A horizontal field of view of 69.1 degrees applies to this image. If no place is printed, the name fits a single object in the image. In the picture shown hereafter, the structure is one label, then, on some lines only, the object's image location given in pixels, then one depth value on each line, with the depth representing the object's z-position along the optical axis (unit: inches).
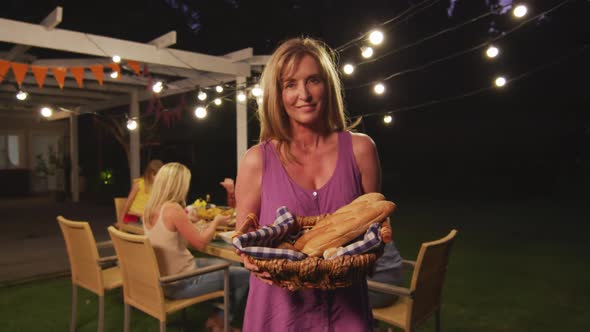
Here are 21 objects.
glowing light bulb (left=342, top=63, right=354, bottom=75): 203.0
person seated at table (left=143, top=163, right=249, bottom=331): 110.8
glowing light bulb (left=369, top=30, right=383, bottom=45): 176.4
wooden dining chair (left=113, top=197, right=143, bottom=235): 157.4
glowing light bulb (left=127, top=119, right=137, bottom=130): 246.6
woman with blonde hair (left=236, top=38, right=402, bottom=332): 43.6
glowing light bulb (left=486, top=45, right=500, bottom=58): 202.8
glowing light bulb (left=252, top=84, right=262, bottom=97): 227.9
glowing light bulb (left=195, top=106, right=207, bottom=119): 227.9
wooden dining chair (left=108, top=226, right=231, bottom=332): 97.2
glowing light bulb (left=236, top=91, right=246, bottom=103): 249.4
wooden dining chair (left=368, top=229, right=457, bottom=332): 86.7
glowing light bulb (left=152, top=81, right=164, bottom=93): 219.1
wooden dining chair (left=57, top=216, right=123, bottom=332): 114.8
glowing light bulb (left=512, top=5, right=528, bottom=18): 165.0
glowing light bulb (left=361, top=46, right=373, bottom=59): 192.5
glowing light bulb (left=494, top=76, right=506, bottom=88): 206.8
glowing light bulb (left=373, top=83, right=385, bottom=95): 222.0
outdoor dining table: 110.4
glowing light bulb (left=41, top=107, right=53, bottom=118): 255.7
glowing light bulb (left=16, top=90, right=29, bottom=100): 247.6
